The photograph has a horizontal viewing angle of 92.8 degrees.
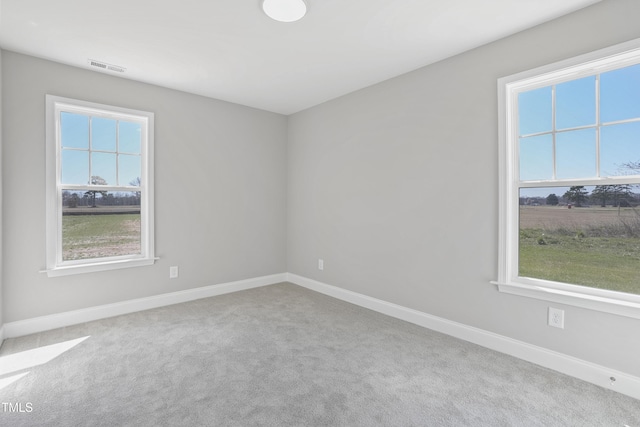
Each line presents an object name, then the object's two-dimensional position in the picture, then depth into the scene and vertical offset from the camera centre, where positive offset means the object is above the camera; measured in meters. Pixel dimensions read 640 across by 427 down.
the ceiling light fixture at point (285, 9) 2.03 +1.41
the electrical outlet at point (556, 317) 2.18 -0.75
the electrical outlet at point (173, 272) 3.63 -0.71
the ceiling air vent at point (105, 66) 2.89 +1.43
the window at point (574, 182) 2.03 +0.23
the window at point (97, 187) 2.93 +0.27
